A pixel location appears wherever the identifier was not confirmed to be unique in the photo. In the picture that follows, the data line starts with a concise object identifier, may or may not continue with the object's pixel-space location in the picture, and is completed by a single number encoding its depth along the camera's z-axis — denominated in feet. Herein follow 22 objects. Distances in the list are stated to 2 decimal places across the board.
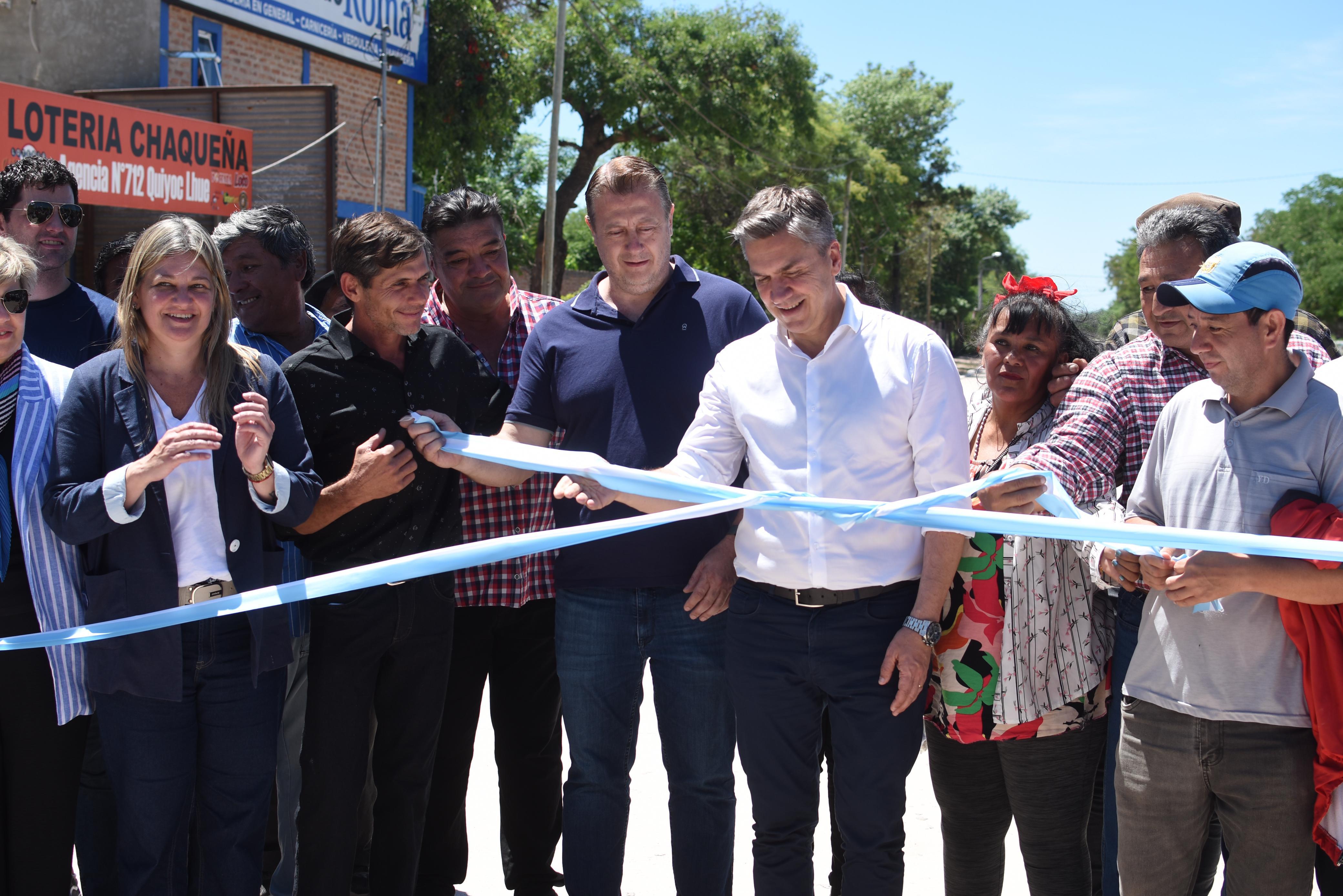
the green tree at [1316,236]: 178.19
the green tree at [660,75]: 83.25
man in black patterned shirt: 9.68
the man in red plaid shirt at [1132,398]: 9.21
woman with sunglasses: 8.93
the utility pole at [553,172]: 62.85
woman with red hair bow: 9.19
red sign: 31.01
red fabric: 7.36
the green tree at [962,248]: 214.90
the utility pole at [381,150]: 50.57
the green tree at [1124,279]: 267.59
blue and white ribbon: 7.74
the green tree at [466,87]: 61.82
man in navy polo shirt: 10.03
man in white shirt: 8.76
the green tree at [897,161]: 148.77
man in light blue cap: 7.61
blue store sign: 49.55
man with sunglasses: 10.94
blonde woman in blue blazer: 8.68
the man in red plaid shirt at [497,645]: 11.55
